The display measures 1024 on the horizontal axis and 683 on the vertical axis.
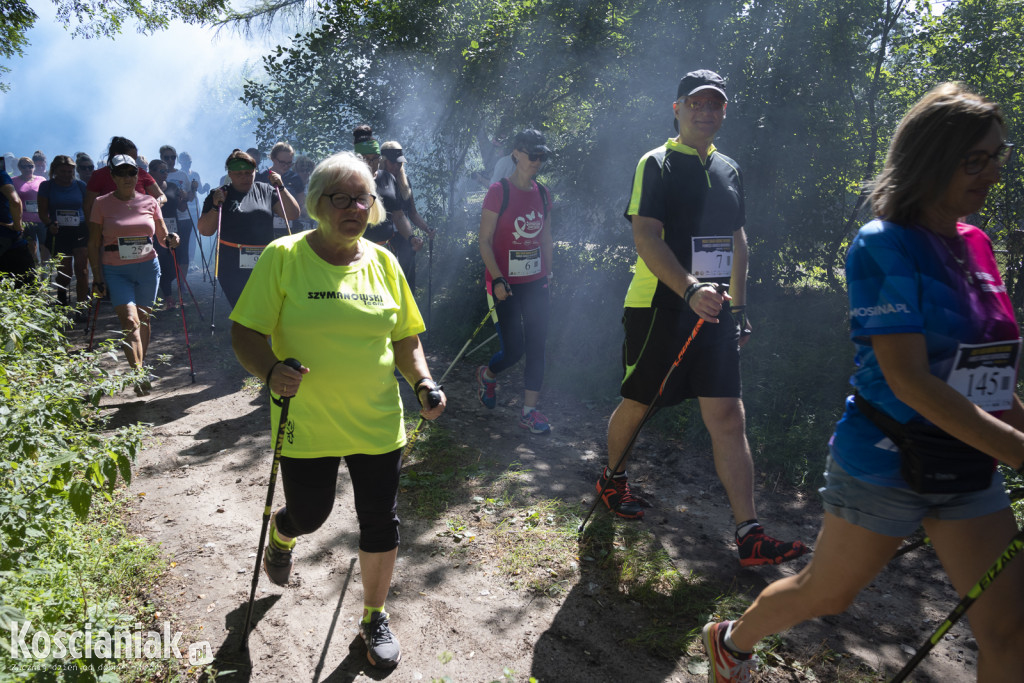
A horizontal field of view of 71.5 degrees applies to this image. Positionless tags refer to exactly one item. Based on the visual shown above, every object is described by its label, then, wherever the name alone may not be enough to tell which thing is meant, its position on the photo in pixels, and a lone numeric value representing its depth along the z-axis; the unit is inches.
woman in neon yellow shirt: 109.5
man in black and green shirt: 146.0
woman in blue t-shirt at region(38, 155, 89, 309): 381.1
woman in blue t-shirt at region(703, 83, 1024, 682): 80.1
